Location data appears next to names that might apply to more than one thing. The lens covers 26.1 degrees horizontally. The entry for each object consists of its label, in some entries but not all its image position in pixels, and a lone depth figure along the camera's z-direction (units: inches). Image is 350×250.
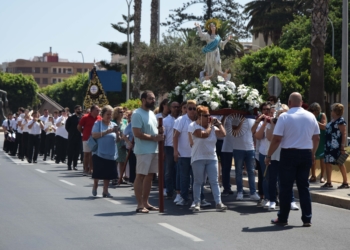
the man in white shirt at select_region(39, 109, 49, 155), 1163.4
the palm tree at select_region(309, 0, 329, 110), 882.1
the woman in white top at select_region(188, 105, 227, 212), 496.7
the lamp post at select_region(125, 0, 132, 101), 2050.8
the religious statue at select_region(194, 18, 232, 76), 803.4
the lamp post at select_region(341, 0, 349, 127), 890.1
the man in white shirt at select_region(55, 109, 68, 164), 1063.6
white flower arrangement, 563.2
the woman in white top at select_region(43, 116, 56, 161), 1164.5
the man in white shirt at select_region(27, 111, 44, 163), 1084.5
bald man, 430.3
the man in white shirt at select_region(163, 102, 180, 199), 585.2
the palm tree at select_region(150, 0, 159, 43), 1558.8
